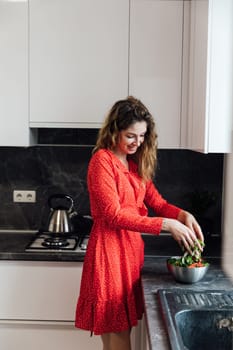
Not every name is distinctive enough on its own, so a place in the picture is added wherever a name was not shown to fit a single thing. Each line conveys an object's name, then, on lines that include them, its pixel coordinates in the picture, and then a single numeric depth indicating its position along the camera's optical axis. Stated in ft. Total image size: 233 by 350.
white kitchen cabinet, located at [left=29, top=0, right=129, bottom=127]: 8.27
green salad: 6.73
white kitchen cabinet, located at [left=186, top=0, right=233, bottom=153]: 7.07
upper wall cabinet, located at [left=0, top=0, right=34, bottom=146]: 8.27
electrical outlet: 9.65
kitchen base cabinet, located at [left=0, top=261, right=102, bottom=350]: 8.02
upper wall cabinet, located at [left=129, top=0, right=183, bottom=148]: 8.25
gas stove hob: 8.17
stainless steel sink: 5.76
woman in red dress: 6.73
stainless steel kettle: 8.64
